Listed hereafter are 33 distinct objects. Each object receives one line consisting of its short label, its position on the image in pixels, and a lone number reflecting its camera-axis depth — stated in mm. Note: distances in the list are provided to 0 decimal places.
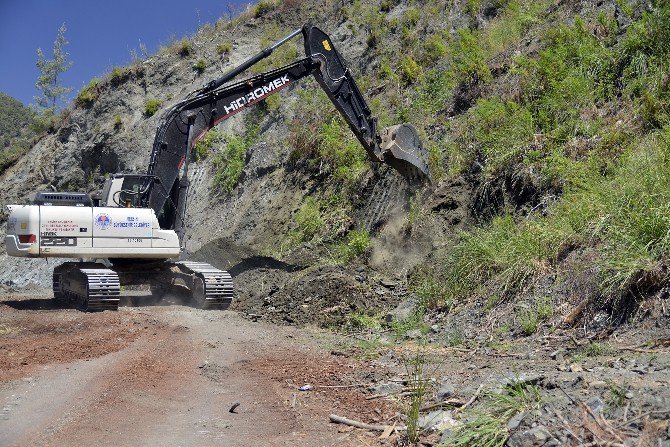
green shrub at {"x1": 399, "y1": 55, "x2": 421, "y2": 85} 19734
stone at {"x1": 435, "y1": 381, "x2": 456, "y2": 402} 6160
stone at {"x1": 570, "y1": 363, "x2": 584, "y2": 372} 6176
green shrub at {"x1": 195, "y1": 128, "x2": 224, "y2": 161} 24031
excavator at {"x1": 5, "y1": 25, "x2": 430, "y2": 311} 13156
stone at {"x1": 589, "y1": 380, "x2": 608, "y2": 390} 5223
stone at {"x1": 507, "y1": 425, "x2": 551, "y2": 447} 4723
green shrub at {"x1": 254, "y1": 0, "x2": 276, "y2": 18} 28922
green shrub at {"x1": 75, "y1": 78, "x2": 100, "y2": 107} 28911
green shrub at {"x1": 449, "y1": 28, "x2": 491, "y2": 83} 16641
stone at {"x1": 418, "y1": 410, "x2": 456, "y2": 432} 5500
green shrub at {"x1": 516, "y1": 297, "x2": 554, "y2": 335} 8523
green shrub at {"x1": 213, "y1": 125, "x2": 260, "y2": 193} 22062
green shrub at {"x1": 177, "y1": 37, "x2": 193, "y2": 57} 28516
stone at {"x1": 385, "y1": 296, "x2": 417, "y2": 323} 10969
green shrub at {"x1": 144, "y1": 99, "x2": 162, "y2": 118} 27228
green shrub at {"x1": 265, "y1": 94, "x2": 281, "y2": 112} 23172
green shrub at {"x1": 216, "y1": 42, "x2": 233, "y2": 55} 27547
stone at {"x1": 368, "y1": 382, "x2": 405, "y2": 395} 6812
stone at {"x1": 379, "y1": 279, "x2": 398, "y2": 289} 12867
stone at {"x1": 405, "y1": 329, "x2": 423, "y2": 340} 9829
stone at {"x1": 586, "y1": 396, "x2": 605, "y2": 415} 4828
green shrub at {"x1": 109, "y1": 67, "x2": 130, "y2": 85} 28594
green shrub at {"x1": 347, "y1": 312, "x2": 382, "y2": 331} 10859
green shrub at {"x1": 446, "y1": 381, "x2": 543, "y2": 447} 4984
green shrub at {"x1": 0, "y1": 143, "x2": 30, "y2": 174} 30531
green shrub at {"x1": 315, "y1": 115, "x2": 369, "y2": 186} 17906
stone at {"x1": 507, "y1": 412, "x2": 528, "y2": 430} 5000
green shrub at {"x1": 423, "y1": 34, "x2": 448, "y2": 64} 19562
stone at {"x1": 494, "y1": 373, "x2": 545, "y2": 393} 5666
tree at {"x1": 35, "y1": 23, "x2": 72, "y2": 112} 43562
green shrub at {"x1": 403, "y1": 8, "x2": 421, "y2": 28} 22391
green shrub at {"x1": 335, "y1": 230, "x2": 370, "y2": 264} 15000
